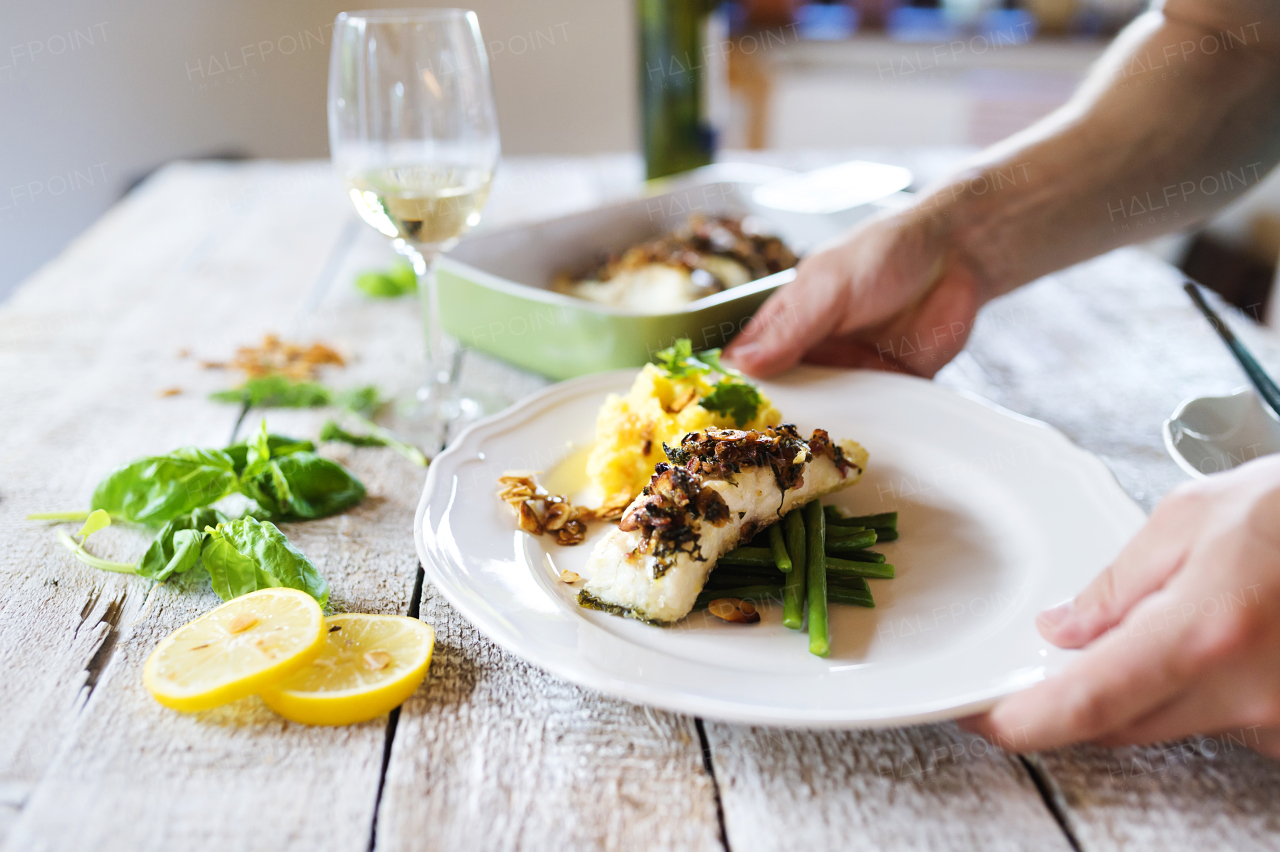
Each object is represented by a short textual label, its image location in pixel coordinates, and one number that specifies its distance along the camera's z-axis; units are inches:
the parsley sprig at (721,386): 22.3
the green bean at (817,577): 18.0
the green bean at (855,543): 20.2
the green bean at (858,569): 19.6
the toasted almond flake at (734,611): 18.8
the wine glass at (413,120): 23.8
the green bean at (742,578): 19.6
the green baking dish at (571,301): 26.4
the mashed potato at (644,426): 22.0
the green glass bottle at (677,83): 39.1
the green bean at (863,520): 21.0
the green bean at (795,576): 18.6
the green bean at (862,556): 20.1
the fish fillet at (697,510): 18.6
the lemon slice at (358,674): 17.4
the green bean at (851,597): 19.1
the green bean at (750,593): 19.3
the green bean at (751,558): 19.8
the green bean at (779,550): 19.3
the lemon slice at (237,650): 17.2
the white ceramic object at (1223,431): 21.2
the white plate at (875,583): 16.9
